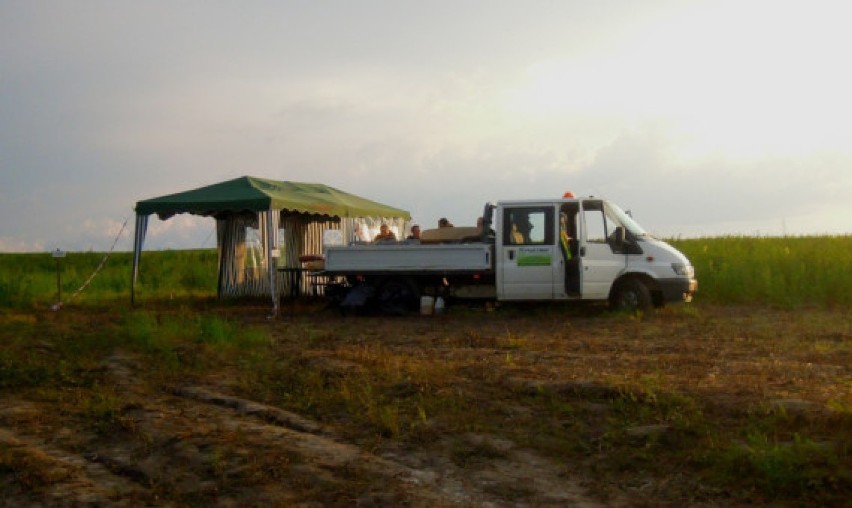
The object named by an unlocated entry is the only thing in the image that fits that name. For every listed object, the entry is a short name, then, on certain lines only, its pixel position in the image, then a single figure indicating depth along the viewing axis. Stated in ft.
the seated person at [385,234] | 62.28
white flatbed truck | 51.60
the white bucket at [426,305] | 53.93
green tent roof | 58.34
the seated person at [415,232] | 59.08
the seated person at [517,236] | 52.29
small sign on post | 56.88
